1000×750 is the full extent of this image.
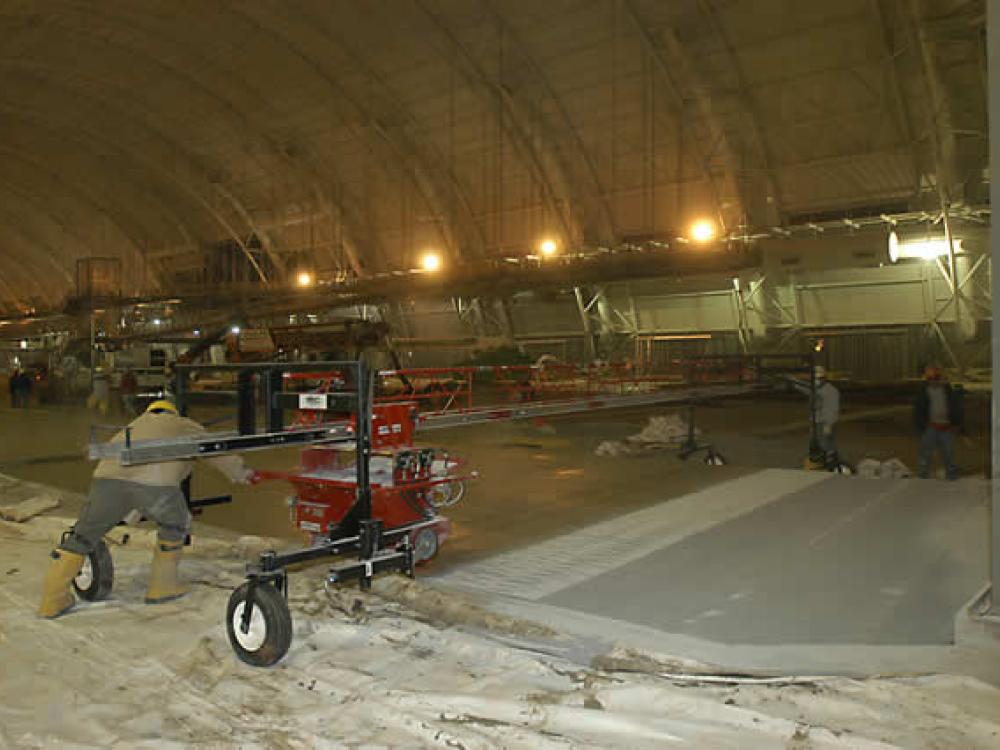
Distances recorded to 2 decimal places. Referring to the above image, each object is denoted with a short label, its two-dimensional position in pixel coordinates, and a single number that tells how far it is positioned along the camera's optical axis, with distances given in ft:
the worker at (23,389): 87.71
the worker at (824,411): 40.78
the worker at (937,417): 38.14
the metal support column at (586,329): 100.37
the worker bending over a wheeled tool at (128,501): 17.25
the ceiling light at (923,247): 71.51
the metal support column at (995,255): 14.62
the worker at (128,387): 81.81
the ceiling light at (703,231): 81.82
